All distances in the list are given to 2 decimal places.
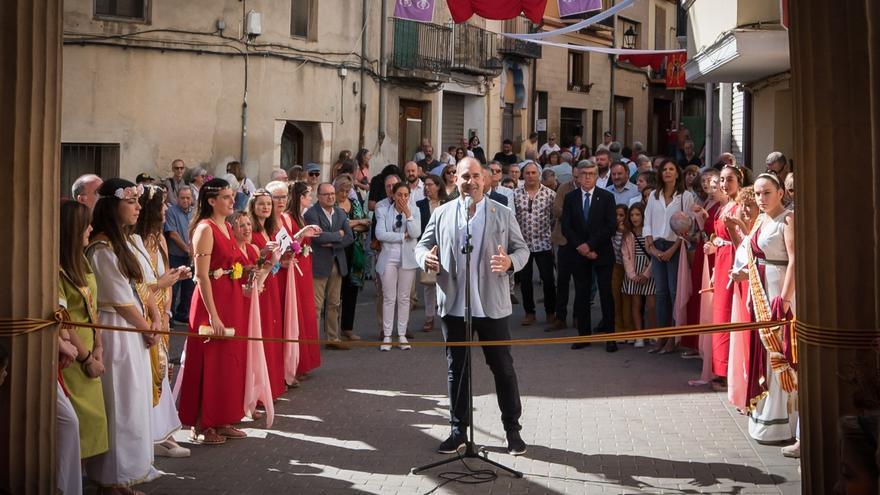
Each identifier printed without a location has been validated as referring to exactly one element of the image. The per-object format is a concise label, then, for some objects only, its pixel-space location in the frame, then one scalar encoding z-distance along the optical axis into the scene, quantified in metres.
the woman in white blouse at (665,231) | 11.88
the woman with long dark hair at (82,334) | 6.28
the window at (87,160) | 19.02
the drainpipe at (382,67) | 26.88
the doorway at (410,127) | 29.17
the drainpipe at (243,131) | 22.20
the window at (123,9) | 19.50
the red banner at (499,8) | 17.12
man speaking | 7.90
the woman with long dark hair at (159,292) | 7.64
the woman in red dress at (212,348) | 8.28
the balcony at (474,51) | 30.58
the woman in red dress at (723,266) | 9.84
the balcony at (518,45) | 33.19
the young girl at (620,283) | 12.58
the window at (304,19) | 24.11
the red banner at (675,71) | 31.92
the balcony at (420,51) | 27.59
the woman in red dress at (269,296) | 9.66
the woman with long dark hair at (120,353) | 6.80
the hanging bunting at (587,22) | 16.80
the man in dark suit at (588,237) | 12.64
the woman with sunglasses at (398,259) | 12.34
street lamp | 40.66
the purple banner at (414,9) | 20.92
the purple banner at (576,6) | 18.66
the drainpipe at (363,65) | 25.97
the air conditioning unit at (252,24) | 21.88
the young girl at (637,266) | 12.29
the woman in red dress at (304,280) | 10.63
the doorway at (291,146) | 24.73
